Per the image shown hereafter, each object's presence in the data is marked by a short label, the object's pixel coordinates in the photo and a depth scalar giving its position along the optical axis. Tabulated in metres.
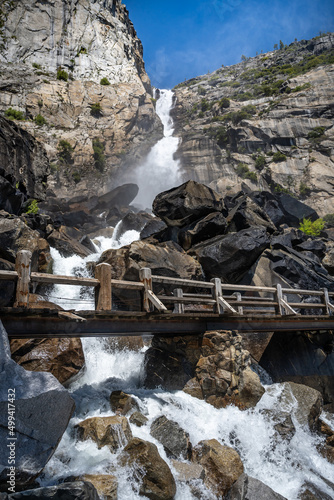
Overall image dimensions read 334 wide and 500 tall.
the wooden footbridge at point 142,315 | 6.23
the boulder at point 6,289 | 11.59
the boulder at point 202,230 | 21.22
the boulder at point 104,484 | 4.79
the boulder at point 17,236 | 15.14
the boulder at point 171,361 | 8.75
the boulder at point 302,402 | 8.33
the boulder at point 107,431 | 5.88
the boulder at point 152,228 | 22.05
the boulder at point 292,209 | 36.50
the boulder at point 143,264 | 15.80
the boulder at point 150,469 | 5.17
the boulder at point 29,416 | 4.31
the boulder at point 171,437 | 6.27
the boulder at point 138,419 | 6.71
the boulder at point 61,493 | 3.94
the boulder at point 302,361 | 11.09
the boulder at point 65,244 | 21.12
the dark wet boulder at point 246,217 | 23.62
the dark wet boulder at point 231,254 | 18.45
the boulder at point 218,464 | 5.82
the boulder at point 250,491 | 5.60
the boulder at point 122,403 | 7.13
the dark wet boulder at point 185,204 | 22.61
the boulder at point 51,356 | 8.41
